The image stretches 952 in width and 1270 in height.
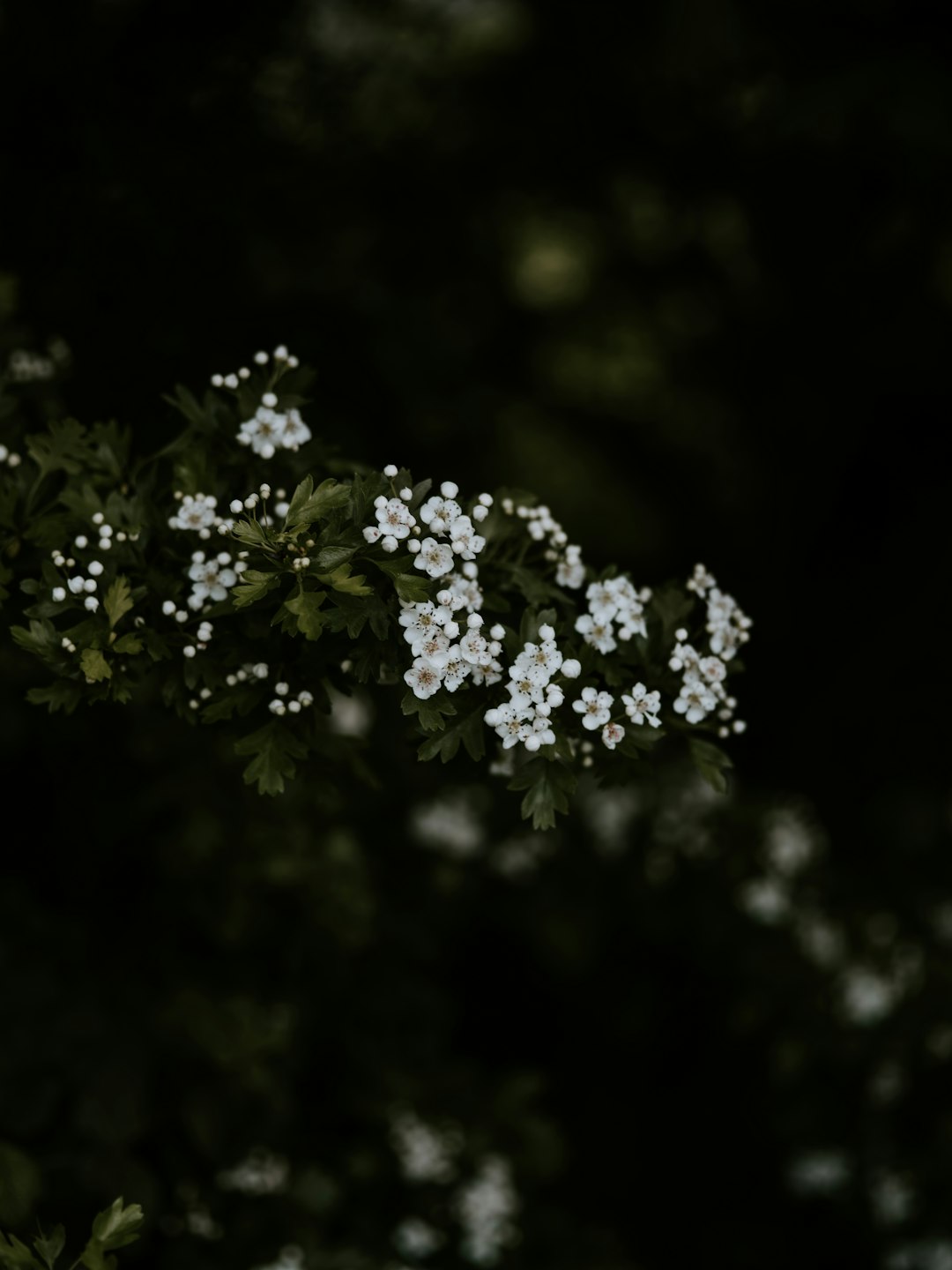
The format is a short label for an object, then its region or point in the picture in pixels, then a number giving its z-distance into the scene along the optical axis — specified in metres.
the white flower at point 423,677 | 1.89
